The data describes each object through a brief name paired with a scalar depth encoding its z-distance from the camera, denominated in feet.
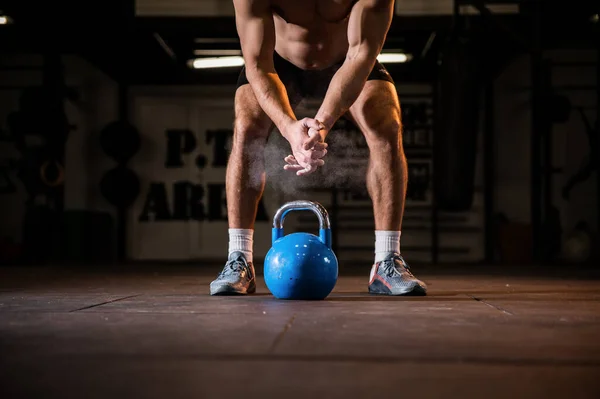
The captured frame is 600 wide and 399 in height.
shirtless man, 9.61
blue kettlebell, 8.84
